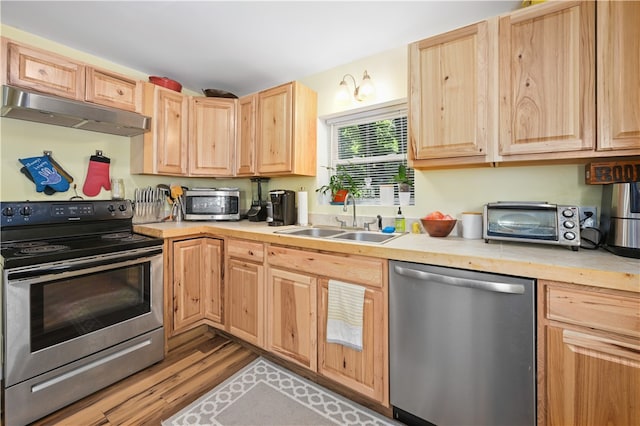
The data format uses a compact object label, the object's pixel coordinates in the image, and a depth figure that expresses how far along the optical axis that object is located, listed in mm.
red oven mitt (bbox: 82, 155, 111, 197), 2227
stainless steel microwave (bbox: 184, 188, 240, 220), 2643
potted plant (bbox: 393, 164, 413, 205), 2070
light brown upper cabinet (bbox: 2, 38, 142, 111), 1697
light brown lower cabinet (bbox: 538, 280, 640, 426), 966
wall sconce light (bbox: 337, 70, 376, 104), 2168
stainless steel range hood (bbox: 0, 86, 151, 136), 1628
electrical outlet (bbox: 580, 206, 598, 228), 1461
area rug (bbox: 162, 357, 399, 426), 1471
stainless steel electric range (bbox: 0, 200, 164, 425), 1417
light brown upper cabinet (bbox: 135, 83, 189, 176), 2359
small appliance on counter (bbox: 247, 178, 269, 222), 2662
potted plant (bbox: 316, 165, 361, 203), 2395
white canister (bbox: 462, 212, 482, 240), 1709
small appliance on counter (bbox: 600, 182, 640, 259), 1138
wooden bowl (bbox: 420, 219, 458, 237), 1724
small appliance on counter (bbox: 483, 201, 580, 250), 1316
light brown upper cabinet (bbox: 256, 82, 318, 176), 2357
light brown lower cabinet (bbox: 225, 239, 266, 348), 1971
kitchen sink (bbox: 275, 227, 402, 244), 1943
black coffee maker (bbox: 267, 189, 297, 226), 2398
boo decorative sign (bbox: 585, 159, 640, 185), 1316
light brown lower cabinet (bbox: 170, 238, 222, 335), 2141
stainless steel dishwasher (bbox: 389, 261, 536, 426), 1127
